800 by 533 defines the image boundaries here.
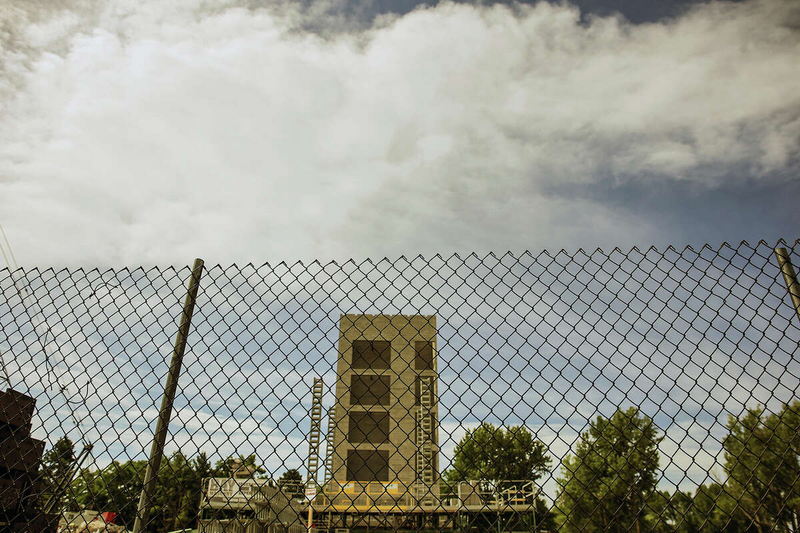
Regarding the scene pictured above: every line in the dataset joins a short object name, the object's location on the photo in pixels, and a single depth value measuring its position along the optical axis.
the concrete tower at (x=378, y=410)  22.18
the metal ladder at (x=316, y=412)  21.49
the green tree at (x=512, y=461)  33.09
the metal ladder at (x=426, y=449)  21.37
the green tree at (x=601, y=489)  22.52
